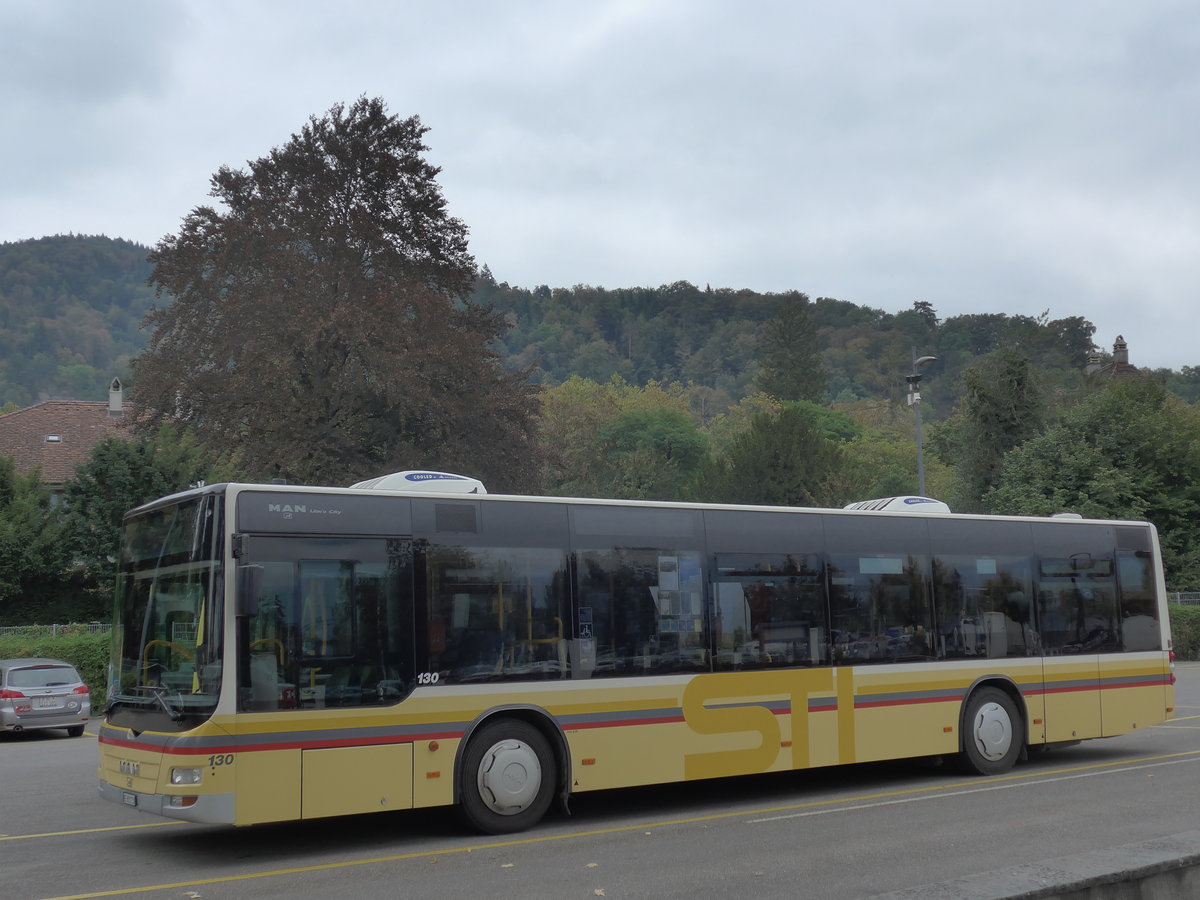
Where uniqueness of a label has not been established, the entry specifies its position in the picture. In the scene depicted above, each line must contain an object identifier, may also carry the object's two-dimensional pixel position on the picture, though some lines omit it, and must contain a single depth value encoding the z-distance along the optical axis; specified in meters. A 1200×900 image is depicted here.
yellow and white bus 9.74
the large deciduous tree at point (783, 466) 56.41
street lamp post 31.59
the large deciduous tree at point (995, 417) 60.28
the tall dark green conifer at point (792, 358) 104.31
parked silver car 22.36
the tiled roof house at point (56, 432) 54.94
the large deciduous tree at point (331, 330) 34.66
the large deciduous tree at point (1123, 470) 47.72
